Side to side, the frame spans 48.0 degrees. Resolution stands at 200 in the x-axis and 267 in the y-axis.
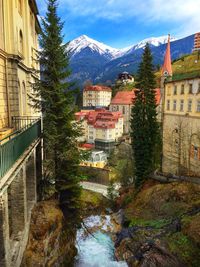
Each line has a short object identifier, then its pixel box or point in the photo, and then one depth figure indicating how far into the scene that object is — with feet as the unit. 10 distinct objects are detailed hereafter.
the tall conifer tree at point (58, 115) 45.55
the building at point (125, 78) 396.88
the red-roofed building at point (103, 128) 192.34
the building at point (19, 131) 23.92
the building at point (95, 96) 349.41
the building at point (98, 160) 149.53
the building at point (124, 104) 246.58
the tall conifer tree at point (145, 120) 85.76
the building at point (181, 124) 70.54
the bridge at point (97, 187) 115.55
